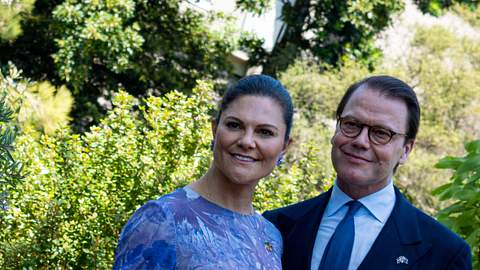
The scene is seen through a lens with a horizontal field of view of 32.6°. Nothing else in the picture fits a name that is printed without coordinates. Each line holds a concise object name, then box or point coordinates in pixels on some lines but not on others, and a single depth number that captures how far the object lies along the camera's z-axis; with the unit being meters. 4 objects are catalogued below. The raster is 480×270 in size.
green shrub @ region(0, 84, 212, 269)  6.04
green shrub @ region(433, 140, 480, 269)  4.86
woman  2.92
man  3.48
